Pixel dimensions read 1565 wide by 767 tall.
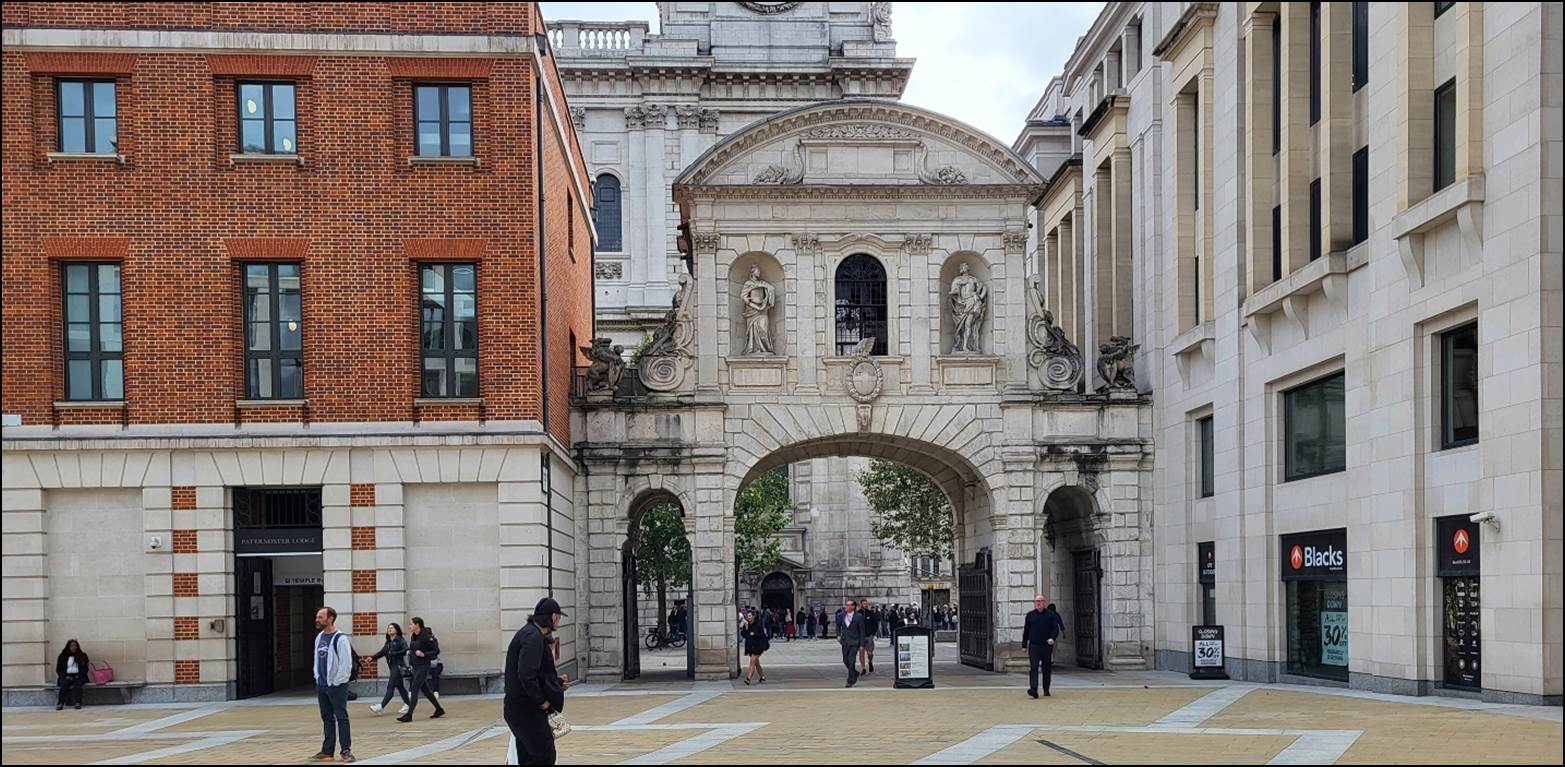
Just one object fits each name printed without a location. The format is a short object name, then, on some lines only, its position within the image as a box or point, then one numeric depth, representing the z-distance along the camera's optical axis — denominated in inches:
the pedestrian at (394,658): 965.8
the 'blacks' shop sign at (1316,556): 1064.8
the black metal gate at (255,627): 1123.9
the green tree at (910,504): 2110.0
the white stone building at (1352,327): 836.0
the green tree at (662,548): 2132.1
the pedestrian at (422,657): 957.8
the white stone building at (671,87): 2517.2
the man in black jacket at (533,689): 553.9
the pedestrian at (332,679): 734.5
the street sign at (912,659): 1168.8
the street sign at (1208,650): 1195.9
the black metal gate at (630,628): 1364.4
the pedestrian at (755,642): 1270.9
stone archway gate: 1331.2
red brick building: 1092.5
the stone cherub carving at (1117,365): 1371.8
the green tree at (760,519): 2212.1
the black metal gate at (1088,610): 1395.2
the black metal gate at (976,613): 1379.2
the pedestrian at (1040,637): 1043.3
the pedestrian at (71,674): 1053.2
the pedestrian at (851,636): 1226.6
